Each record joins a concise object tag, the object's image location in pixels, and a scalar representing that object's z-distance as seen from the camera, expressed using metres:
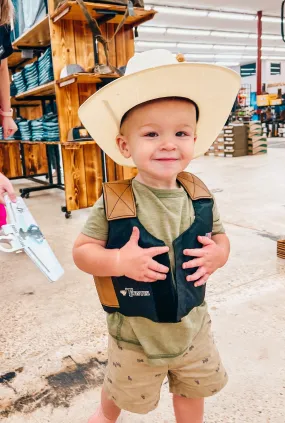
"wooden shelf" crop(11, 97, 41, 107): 5.65
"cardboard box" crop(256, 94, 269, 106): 13.56
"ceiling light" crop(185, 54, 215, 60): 20.62
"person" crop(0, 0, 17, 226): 1.45
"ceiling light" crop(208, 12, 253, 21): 12.78
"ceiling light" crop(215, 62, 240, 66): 24.15
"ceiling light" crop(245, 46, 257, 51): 19.64
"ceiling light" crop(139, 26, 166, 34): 13.66
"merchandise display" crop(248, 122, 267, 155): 8.48
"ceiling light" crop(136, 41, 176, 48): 16.01
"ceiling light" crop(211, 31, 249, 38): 15.73
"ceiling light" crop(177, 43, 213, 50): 17.51
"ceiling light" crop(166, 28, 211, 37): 14.36
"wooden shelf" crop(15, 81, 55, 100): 3.82
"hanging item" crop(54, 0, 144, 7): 3.32
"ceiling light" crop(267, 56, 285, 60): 23.28
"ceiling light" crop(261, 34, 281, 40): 17.15
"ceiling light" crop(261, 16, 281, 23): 14.11
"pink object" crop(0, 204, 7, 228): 1.63
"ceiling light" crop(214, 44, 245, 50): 18.77
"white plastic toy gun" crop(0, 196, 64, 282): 1.47
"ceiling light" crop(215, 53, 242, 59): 21.52
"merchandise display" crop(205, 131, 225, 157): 8.52
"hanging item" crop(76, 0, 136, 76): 3.24
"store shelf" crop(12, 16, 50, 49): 3.79
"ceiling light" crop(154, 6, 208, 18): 11.55
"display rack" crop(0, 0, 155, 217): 3.46
